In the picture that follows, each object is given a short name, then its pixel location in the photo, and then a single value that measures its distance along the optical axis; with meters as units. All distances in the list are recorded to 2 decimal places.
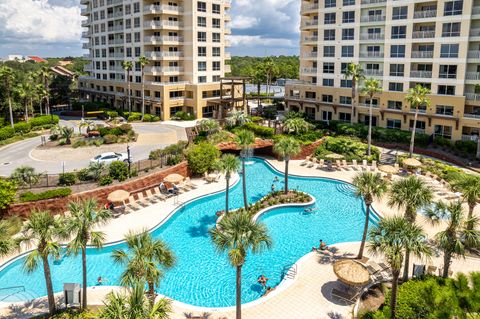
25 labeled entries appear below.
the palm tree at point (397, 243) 17.14
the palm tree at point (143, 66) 63.56
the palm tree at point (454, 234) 19.34
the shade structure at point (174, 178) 35.16
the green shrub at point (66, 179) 32.06
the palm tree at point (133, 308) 12.77
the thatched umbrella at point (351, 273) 20.09
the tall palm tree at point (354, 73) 47.81
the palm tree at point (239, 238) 17.00
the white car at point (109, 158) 40.49
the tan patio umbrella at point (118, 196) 30.91
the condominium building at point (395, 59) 46.88
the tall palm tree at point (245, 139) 31.03
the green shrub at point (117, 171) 33.97
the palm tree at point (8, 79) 57.20
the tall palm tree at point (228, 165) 28.91
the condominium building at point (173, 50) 66.75
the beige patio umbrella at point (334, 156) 44.57
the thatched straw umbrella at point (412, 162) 39.45
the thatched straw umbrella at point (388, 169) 38.06
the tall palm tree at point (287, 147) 33.34
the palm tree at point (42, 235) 17.27
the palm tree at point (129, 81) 66.25
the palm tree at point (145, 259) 16.45
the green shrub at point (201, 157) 39.06
